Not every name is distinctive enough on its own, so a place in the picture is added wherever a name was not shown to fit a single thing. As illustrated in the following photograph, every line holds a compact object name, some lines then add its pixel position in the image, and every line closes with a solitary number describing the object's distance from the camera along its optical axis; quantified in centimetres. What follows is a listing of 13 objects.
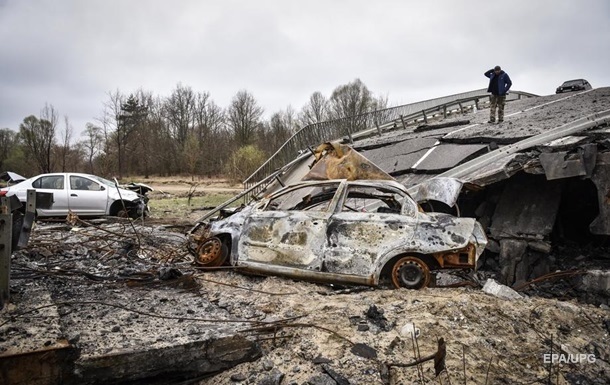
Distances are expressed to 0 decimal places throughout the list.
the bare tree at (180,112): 5041
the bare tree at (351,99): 4509
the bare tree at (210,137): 4212
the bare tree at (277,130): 4394
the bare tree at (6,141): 4703
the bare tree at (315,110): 4978
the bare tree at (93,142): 4247
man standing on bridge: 1257
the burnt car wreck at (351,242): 530
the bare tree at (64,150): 3641
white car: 1159
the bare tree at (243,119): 4606
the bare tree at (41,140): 3500
